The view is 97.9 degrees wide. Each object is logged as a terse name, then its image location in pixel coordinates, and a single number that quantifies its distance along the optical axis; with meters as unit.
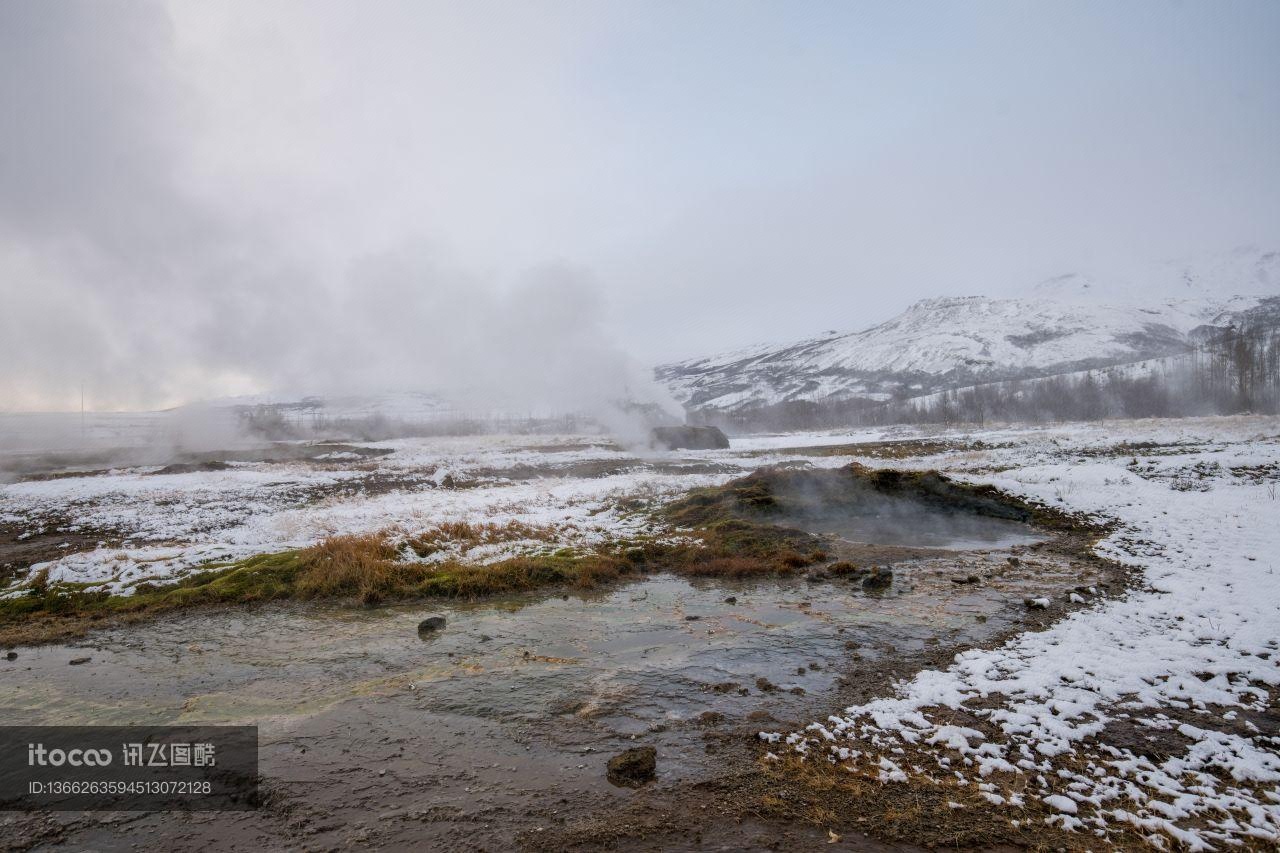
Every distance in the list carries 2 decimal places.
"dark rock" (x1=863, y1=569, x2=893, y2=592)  13.85
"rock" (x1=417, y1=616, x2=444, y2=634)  11.85
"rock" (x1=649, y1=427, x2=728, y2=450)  59.84
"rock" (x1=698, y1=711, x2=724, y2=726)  7.58
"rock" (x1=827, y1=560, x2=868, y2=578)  15.06
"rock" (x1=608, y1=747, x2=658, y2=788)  6.34
